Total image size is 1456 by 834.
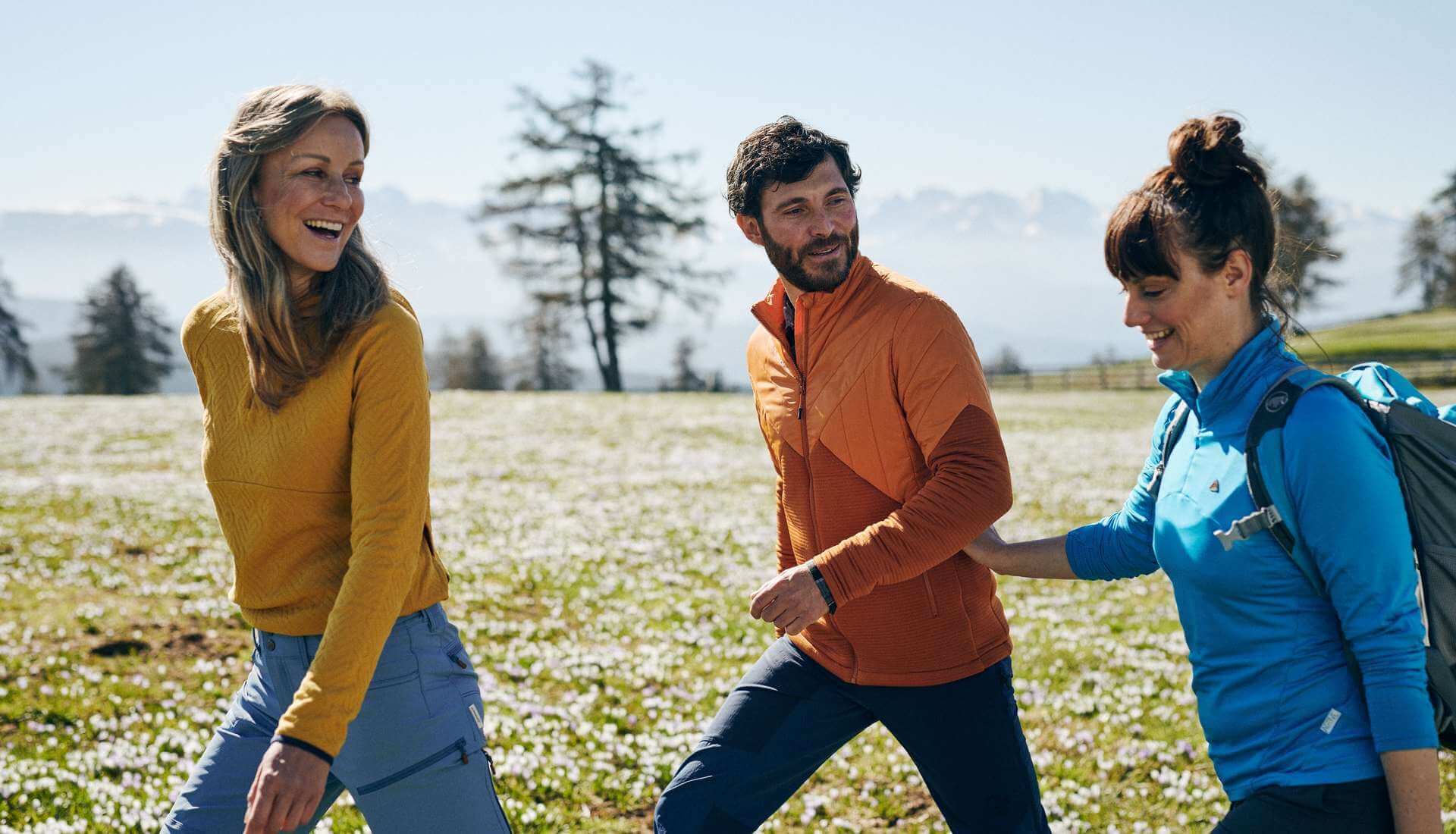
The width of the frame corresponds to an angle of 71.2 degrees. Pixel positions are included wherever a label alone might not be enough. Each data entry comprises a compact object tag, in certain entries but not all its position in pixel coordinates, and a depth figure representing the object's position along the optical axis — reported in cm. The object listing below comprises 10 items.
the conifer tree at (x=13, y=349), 5531
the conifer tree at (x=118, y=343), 6034
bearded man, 311
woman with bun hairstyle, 234
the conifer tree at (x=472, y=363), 7881
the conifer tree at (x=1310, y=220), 5847
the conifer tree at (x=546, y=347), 4725
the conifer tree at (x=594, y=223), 4634
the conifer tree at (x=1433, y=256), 8462
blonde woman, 268
